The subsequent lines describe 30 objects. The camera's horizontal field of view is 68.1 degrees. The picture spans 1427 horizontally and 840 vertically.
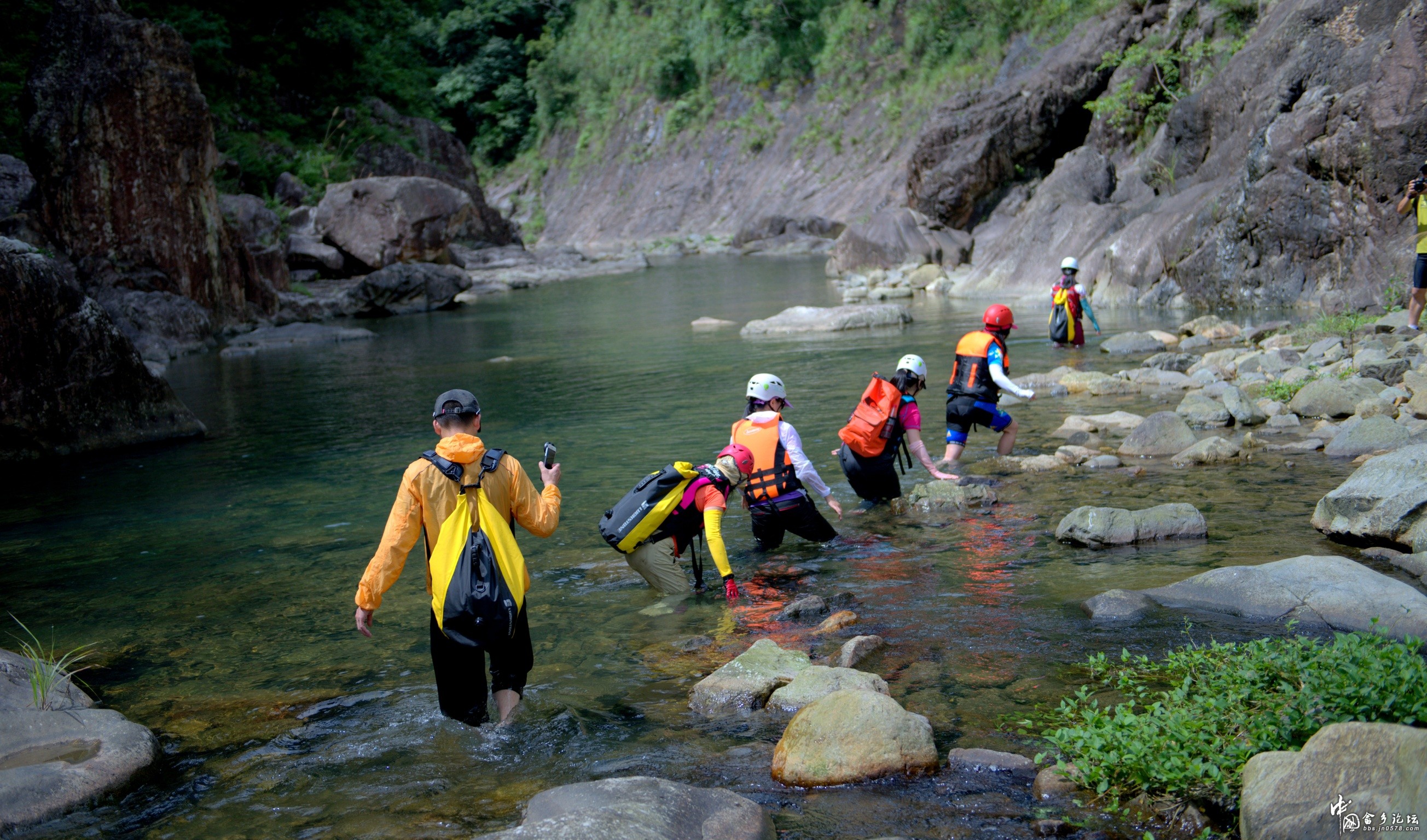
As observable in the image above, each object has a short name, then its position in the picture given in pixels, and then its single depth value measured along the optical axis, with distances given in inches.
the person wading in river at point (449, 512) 191.6
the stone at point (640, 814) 151.0
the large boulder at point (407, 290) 1259.2
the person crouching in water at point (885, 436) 352.2
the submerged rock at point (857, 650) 227.0
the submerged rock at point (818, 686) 207.8
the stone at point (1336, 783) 128.0
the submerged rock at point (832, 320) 848.9
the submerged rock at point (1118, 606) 233.5
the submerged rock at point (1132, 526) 292.2
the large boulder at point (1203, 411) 422.3
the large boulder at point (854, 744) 176.9
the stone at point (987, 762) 172.9
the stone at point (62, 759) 178.1
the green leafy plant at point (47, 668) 210.5
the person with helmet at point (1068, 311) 616.1
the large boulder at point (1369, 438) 348.2
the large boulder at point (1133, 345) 634.8
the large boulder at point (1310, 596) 210.4
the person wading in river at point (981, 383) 395.9
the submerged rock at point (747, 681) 212.7
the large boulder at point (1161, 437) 387.9
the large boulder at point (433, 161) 1732.3
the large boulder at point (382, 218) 1321.4
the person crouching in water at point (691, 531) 279.4
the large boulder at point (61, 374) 519.2
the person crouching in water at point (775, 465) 303.4
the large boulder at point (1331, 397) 406.0
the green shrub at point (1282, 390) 441.1
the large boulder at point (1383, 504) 257.4
